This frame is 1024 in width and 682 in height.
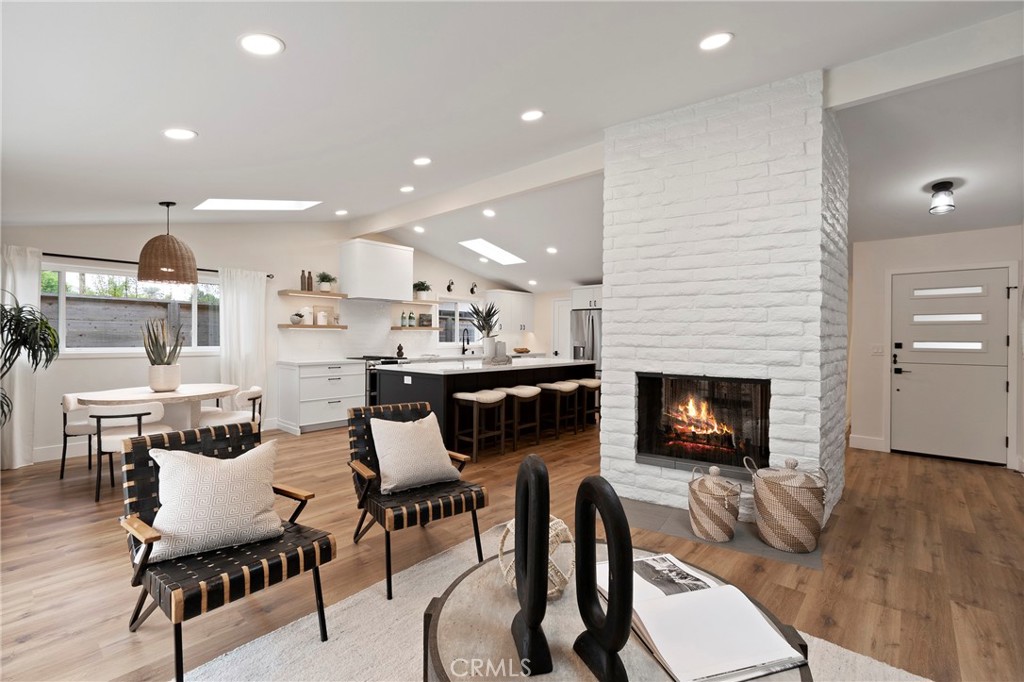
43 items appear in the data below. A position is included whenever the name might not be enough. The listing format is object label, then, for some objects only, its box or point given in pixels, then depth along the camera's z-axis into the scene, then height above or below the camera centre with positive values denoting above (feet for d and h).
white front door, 15.06 -0.81
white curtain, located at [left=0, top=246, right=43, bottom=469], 13.96 -1.25
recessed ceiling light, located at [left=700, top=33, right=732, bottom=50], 7.75 +4.71
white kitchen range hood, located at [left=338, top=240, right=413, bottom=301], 22.07 +3.11
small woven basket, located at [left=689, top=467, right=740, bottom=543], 9.18 -3.17
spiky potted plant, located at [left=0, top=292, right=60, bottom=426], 12.25 +0.06
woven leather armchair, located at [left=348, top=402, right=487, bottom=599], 7.61 -2.58
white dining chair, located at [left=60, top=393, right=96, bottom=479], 12.64 -2.24
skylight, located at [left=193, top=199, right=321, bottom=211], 16.05 +4.51
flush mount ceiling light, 12.06 +3.40
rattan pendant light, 13.15 +2.07
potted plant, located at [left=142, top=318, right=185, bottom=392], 13.26 -0.69
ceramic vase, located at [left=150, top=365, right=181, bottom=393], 13.25 -1.06
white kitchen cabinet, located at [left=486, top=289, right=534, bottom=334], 30.68 +1.85
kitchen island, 15.57 -1.42
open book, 3.48 -2.24
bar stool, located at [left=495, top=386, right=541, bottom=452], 16.62 -2.36
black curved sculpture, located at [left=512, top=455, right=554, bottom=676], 3.46 -1.64
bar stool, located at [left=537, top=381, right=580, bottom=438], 18.37 -2.24
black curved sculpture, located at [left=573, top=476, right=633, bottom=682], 3.04 -1.64
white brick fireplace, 9.37 +1.56
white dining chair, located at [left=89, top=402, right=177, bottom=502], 11.63 -2.08
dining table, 12.01 -1.48
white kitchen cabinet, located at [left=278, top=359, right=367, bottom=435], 19.47 -2.23
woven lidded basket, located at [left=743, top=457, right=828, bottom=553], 8.64 -2.96
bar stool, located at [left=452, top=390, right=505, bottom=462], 15.18 -2.25
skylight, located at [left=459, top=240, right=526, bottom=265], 25.90 +4.67
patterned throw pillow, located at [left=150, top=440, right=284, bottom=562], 5.92 -2.05
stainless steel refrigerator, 28.58 +0.26
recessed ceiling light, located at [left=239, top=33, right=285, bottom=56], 6.40 +3.87
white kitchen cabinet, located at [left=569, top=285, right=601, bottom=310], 28.60 +2.39
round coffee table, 3.50 -2.33
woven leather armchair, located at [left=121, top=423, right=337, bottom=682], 5.29 -2.61
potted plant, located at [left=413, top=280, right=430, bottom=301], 25.86 +2.48
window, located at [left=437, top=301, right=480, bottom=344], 29.12 +0.94
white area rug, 5.73 -3.83
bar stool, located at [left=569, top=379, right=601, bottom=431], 20.06 -2.48
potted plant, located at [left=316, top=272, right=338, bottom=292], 21.80 +2.52
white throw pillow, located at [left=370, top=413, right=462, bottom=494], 8.31 -2.00
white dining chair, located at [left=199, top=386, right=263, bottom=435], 14.35 -2.28
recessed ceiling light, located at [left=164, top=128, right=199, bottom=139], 8.94 +3.71
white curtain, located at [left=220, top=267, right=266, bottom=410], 19.16 +0.41
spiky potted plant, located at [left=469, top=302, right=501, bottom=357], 17.87 +0.43
